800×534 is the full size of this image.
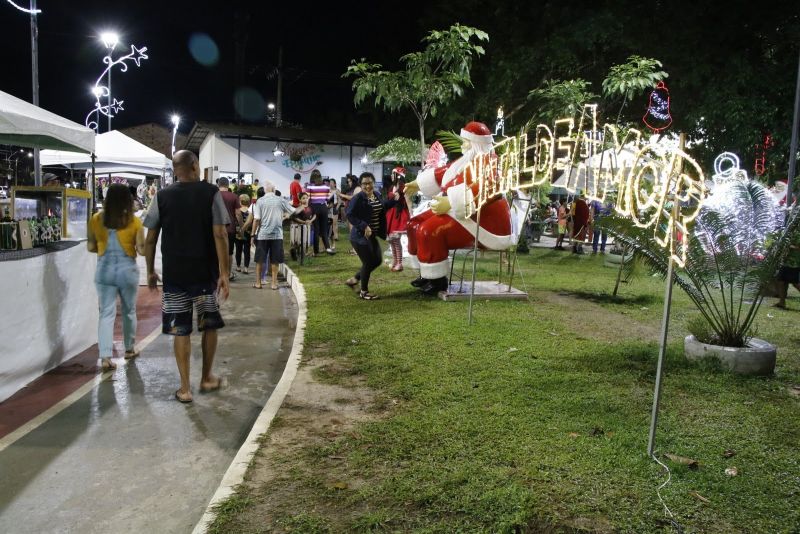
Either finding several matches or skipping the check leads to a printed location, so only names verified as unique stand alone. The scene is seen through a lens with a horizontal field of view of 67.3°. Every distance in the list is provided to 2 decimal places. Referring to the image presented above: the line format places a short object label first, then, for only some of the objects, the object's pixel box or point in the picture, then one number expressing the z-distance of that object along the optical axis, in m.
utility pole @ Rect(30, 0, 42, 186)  9.97
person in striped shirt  13.88
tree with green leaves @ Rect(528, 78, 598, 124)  12.85
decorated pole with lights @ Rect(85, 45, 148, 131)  15.31
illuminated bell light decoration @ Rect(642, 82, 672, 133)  12.49
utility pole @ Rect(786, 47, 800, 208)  9.39
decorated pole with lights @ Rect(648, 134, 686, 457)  3.52
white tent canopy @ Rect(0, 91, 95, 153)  5.10
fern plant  5.57
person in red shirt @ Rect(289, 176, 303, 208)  14.85
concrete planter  5.30
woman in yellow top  5.46
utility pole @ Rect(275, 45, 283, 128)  29.84
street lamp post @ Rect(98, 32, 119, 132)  14.74
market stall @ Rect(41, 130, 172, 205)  14.21
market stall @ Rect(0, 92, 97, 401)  4.77
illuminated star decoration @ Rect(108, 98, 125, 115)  18.81
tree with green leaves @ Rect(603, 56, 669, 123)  11.48
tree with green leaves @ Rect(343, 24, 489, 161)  10.98
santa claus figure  7.89
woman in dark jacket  8.87
